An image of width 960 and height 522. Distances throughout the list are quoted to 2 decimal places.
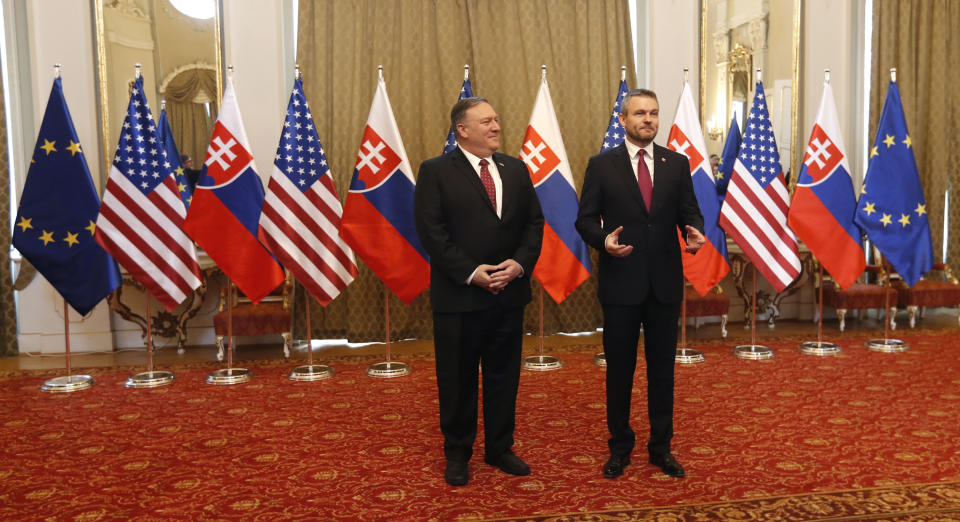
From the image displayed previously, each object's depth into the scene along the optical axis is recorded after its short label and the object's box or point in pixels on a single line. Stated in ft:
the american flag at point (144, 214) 17.92
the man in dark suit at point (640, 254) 10.99
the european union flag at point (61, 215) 17.90
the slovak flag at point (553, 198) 19.35
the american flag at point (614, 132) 20.21
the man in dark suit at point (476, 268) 10.93
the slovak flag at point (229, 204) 18.08
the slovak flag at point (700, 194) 19.77
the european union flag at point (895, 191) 20.36
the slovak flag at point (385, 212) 18.43
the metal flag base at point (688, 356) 19.95
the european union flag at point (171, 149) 21.72
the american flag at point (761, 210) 19.51
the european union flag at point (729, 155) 23.86
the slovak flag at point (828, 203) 19.92
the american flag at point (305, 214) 18.28
